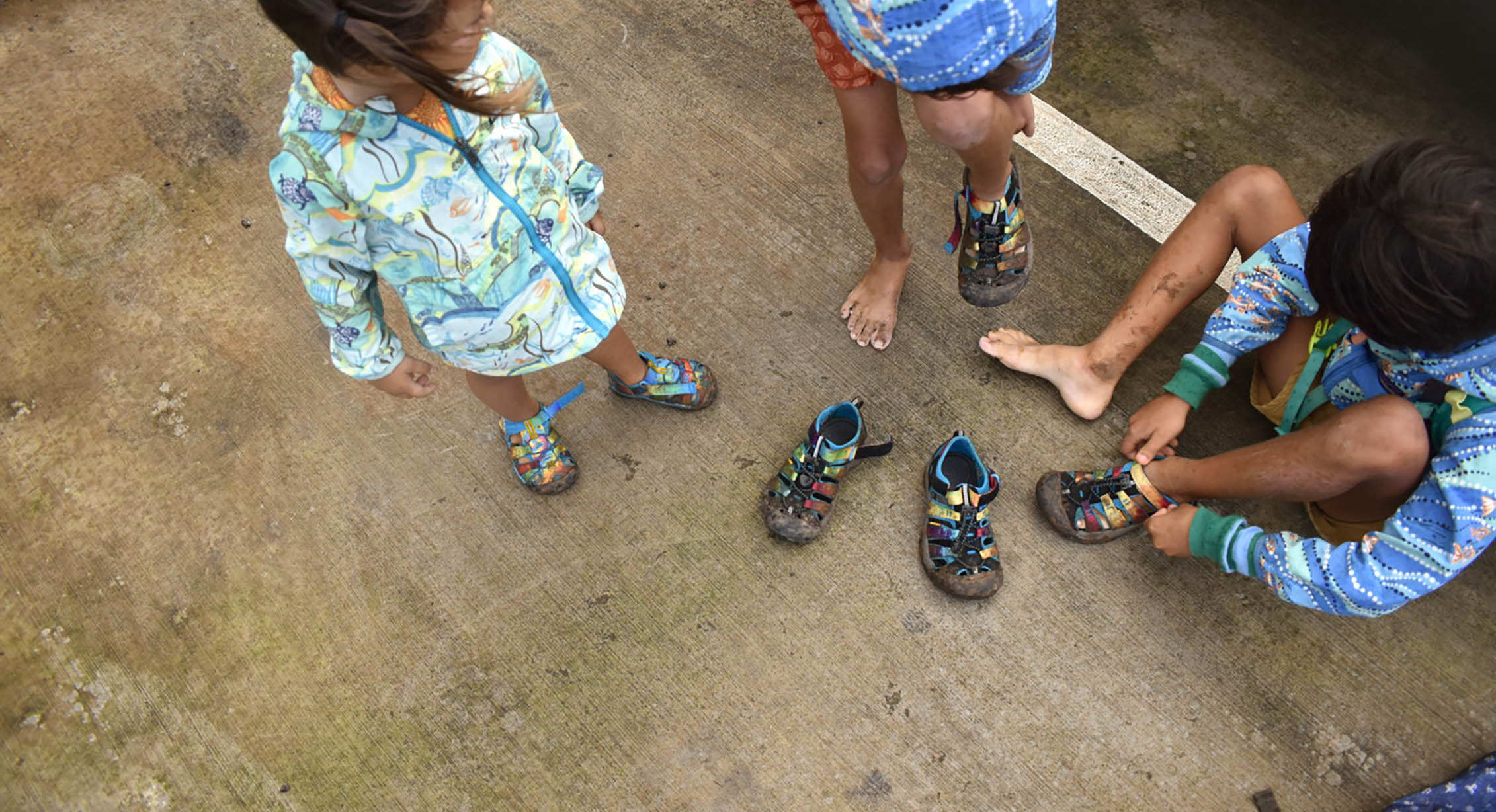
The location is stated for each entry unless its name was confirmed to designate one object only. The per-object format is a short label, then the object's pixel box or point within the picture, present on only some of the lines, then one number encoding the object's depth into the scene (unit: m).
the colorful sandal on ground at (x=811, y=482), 1.76
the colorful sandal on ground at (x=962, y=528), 1.70
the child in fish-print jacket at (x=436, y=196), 0.99
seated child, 1.22
